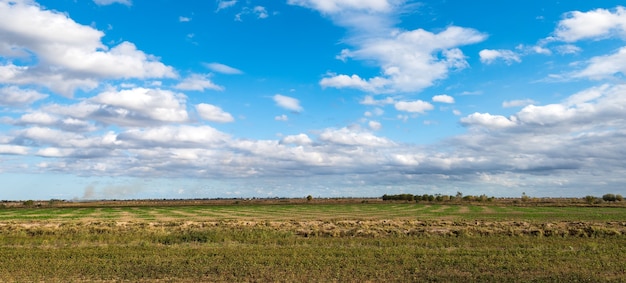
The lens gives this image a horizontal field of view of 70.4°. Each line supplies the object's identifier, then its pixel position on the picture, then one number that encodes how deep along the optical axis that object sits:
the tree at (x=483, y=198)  179.57
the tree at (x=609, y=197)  189.25
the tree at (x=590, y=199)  161.75
